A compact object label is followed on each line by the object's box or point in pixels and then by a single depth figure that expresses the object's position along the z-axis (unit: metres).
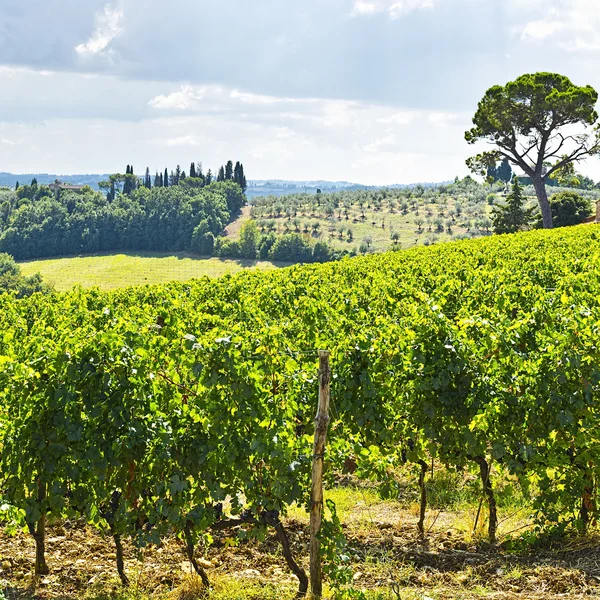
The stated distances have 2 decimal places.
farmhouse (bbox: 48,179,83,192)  150.18
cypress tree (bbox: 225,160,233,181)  152.18
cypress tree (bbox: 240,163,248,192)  152.27
